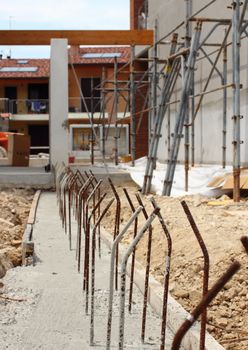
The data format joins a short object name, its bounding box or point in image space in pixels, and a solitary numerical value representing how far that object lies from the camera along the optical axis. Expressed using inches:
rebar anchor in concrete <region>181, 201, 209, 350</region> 127.2
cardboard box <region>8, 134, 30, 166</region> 813.8
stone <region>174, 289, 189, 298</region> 203.8
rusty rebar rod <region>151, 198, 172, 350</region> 137.6
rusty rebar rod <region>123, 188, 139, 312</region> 193.3
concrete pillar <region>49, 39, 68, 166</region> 637.3
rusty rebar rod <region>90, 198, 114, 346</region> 165.7
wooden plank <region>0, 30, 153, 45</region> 672.4
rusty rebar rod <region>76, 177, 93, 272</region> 261.4
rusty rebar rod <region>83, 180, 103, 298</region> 204.1
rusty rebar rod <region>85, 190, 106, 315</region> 191.8
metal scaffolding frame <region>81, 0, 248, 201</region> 400.2
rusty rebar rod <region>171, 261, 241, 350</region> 65.7
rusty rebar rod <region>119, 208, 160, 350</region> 139.2
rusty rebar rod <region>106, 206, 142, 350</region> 150.3
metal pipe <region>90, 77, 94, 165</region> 863.6
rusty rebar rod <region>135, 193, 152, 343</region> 167.2
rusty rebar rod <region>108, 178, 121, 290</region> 222.9
